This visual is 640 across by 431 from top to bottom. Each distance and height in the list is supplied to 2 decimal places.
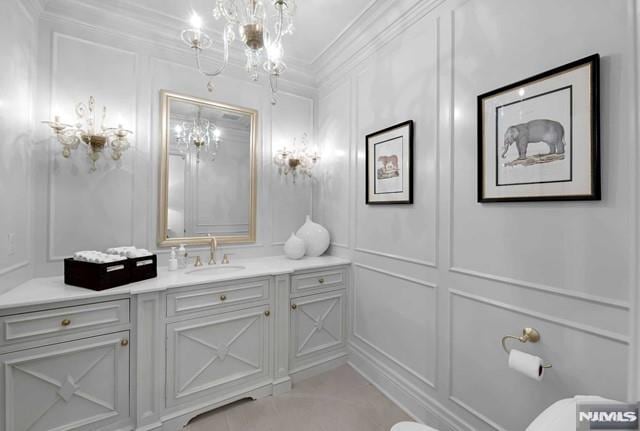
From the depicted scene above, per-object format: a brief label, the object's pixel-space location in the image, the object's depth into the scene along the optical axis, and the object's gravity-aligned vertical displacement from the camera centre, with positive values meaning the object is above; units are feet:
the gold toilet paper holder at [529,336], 4.34 -1.81
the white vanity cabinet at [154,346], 4.86 -2.70
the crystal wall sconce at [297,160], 9.38 +1.90
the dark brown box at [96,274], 5.41 -1.16
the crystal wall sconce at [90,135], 6.31 +1.85
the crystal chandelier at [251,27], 4.34 +2.96
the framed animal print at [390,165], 6.60 +1.32
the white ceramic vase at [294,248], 8.66 -0.96
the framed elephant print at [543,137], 3.81 +1.24
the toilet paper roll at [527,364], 4.02 -2.11
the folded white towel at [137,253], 6.06 -0.83
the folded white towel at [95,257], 5.50 -0.84
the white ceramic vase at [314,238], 9.07 -0.67
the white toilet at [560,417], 2.34 -1.69
